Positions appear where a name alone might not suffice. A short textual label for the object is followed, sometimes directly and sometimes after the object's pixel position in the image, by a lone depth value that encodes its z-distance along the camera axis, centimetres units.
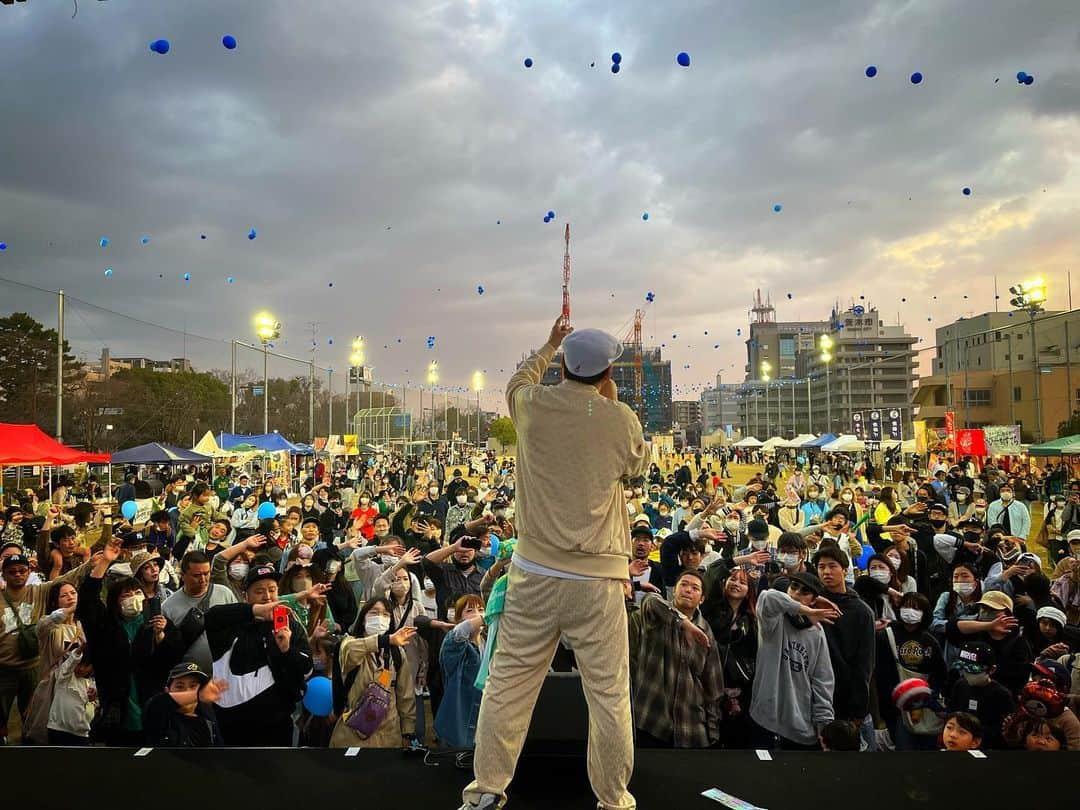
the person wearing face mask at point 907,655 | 456
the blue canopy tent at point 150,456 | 1888
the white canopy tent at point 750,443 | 4303
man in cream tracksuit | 245
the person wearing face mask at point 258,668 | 383
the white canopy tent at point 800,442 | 3819
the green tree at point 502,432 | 7624
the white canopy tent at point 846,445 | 3428
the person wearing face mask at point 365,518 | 1030
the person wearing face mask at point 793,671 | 373
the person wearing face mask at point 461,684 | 320
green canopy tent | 1858
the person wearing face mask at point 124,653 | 423
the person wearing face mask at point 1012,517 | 1069
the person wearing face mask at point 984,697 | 395
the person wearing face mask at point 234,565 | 508
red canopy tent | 1346
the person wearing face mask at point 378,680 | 403
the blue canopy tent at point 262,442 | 2514
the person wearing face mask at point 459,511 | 1116
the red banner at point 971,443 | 2345
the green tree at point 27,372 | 2611
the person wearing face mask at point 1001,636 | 437
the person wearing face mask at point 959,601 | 508
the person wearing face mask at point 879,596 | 502
